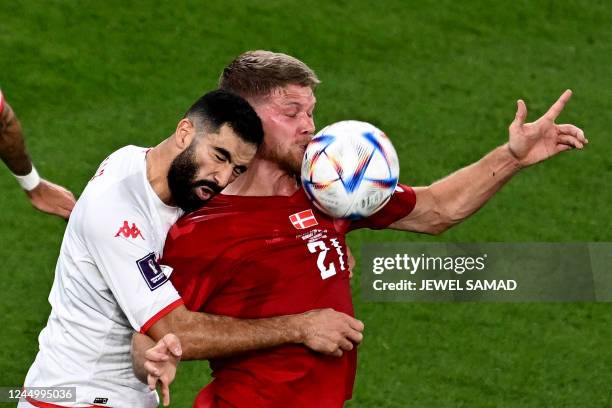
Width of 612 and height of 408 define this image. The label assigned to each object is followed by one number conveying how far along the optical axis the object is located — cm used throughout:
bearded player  977
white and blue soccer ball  1000
